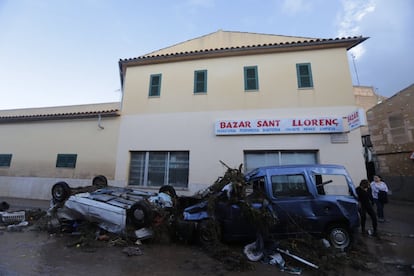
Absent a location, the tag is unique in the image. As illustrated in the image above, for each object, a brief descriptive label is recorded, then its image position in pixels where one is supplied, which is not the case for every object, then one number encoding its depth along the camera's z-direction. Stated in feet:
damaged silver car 17.75
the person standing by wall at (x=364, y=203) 19.89
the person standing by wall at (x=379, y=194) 24.32
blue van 16.03
